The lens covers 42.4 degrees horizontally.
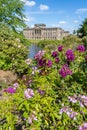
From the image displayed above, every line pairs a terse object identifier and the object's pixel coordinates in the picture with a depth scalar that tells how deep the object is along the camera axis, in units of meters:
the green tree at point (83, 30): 22.70
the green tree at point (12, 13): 10.84
